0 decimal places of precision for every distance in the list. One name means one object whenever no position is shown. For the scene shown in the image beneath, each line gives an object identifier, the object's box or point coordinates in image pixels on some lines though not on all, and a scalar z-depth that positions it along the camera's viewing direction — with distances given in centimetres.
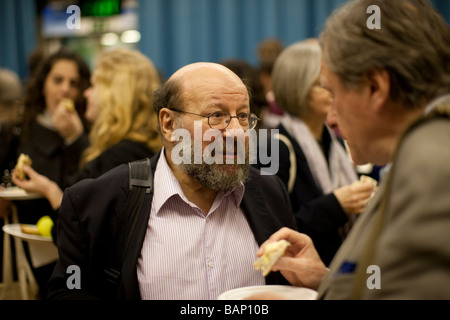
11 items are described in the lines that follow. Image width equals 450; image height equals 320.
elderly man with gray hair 87
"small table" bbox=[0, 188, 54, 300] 240
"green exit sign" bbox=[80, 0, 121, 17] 648
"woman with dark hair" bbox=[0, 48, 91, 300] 280
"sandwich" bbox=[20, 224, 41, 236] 234
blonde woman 247
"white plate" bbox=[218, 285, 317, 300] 134
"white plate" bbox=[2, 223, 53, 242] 223
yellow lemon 230
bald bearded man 158
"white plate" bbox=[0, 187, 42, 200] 244
